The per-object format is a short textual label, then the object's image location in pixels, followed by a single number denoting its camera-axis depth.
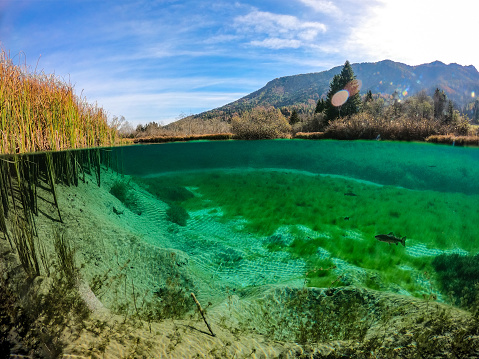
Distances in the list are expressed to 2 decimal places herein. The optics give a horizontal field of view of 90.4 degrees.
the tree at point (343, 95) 30.36
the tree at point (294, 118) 32.64
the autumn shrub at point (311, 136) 19.79
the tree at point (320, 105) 35.51
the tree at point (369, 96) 33.08
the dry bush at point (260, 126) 21.39
